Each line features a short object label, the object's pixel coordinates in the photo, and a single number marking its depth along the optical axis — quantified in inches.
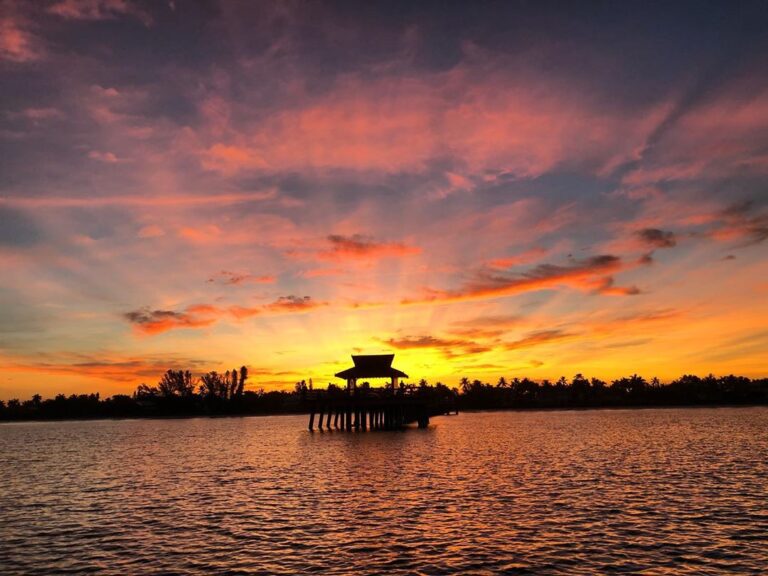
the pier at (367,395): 2731.3
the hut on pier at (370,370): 2783.0
